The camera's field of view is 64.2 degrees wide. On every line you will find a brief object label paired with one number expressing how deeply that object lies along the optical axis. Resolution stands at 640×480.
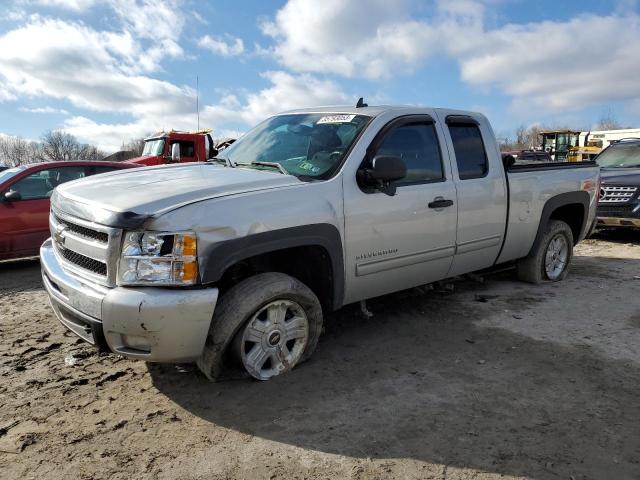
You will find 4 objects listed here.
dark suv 8.53
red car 6.71
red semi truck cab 13.73
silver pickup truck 2.87
